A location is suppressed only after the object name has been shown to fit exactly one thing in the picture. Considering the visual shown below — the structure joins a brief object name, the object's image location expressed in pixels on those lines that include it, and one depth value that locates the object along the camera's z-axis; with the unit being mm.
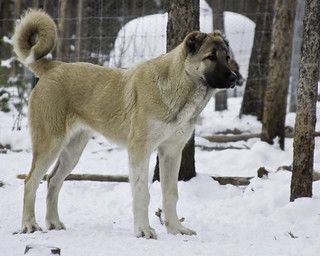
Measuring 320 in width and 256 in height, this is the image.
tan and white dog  8725
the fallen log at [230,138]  16216
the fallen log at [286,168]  11907
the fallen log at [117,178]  11824
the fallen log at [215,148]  15341
